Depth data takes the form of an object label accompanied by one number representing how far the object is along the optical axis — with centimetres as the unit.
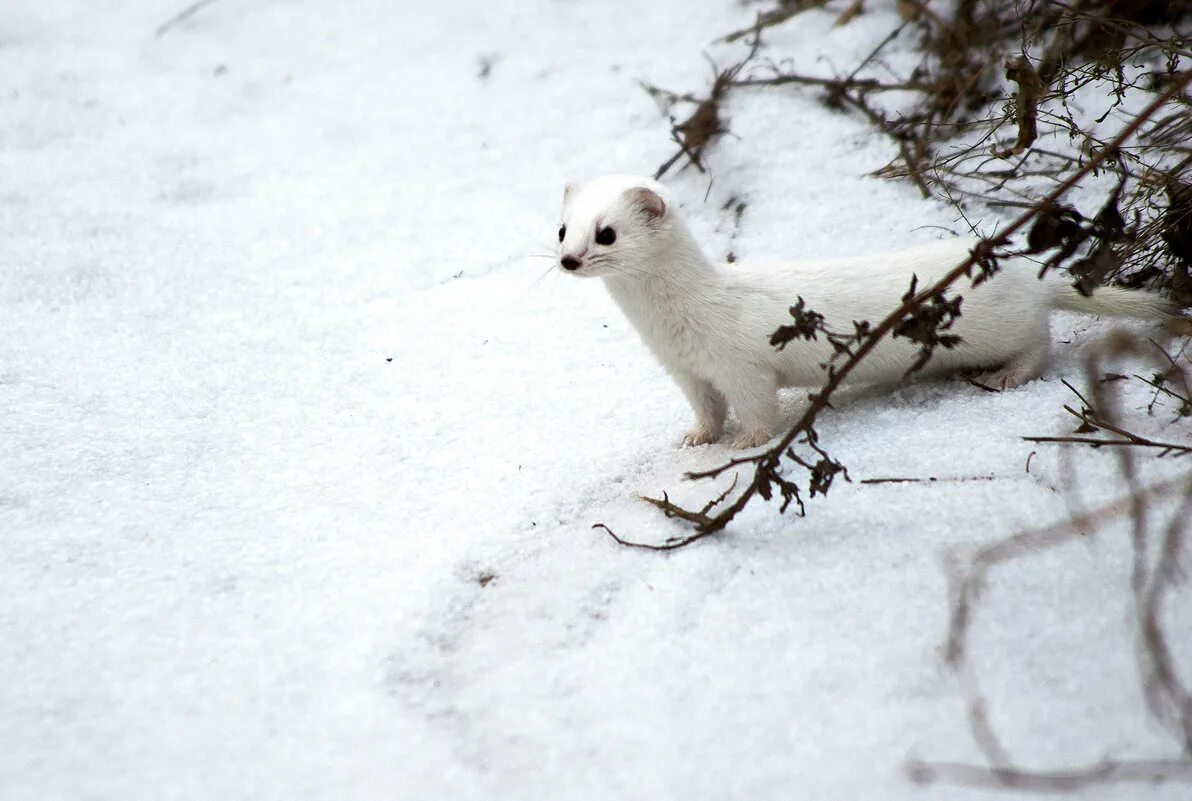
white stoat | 417
